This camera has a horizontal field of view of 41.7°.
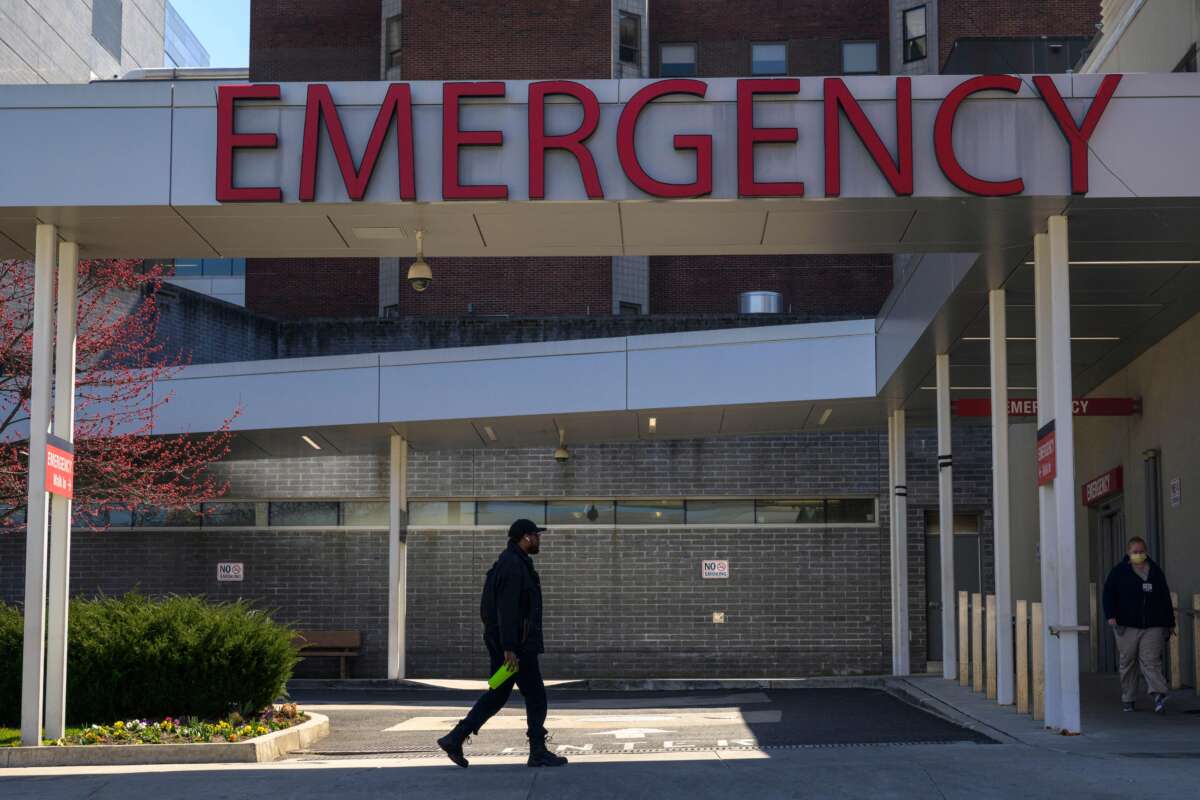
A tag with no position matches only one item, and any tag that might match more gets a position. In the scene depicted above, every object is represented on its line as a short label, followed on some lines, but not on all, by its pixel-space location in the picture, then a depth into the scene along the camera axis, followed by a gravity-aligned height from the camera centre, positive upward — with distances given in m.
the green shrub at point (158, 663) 13.70 -1.04
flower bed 12.54 -1.53
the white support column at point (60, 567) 12.40 -0.17
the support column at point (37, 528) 12.10 +0.13
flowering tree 19.56 +1.76
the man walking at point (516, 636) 10.59 -0.62
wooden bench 26.86 -1.69
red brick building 39.88 +13.00
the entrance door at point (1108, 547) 21.45 -0.04
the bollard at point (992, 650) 16.18 -1.08
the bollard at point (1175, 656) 17.56 -1.24
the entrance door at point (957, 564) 27.67 -0.35
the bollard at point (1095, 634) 21.58 -1.25
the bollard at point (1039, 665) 13.37 -1.03
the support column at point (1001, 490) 15.09 +0.53
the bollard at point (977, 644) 16.98 -1.07
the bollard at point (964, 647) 18.05 -1.18
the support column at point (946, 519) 18.67 +0.31
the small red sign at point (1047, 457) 12.71 +0.72
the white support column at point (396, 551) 24.23 -0.10
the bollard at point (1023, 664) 14.27 -1.09
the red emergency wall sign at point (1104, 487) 20.88 +0.79
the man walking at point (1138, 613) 15.01 -0.66
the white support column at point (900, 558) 21.98 -0.19
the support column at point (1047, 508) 12.68 +0.30
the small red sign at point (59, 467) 12.32 +0.62
